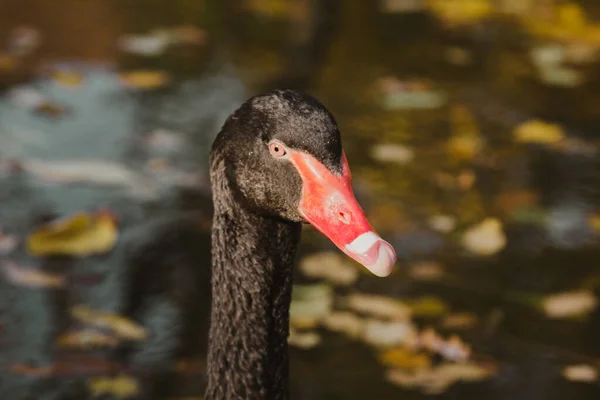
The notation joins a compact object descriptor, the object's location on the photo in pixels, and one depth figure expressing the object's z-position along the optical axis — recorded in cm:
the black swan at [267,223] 391
